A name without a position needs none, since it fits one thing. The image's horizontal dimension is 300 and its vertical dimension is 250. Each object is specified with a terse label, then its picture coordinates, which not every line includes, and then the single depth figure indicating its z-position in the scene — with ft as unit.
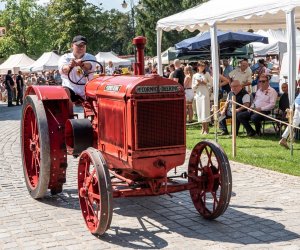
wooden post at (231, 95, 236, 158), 28.14
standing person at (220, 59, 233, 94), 53.46
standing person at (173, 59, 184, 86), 46.60
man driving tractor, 20.66
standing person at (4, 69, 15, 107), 81.71
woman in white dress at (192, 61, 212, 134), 39.48
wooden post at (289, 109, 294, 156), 27.58
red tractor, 15.38
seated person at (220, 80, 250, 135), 36.03
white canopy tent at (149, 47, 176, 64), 93.57
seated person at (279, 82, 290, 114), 35.04
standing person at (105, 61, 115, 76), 72.64
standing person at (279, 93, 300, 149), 29.09
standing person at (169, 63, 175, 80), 56.10
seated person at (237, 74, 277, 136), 35.40
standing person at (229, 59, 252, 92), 42.16
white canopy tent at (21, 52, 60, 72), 114.52
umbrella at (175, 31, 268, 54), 53.16
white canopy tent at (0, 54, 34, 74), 131.85
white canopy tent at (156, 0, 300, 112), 28.40
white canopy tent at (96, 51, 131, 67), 112.88
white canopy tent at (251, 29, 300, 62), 72.59
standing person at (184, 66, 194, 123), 44.01
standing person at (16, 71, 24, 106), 83.30
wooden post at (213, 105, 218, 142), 32.55
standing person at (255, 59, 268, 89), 54.80
